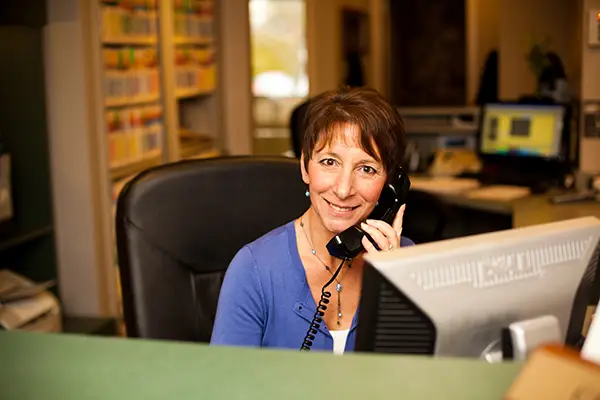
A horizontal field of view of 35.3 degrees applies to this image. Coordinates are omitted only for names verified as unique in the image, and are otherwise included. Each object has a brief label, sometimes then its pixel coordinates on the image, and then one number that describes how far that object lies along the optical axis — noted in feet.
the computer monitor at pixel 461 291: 3.76
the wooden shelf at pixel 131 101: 15.56
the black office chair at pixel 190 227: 7.11
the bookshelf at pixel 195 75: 19.12
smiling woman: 6.23
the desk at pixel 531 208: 12.53
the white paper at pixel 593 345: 3.70
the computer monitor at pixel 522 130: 15.66
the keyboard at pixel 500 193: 14.69
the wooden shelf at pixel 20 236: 13.16
